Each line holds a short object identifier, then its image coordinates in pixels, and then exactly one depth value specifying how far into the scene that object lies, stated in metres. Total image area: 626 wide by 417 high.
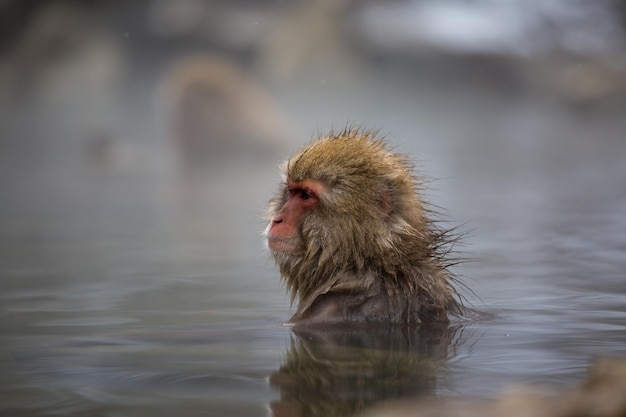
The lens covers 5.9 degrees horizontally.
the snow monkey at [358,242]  6.15
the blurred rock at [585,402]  4.64
